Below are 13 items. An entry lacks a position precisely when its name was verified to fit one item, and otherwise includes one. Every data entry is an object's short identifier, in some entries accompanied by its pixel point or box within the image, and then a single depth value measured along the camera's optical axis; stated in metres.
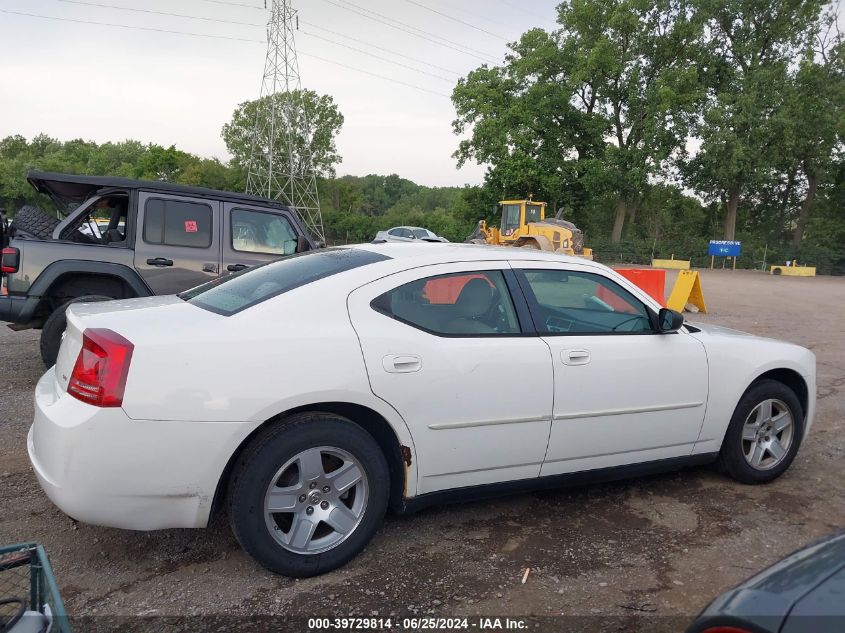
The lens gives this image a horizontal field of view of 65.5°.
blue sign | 39.75
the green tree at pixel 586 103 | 41.53
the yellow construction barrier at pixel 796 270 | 37.38
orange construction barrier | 12.92
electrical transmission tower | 46.97
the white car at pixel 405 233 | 33.38
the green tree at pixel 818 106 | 39.22
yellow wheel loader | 23.89
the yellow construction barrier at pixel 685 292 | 13.60
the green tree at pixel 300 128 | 65.12
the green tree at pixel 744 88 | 38.88
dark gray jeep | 6.20
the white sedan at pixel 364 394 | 2.75
